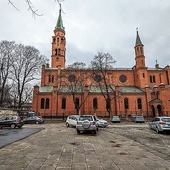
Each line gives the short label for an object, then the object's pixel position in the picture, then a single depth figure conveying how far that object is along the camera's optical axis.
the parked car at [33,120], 29.59
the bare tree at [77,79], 36.16
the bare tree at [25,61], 31.47
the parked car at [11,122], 20.75
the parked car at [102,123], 22.30
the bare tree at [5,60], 29.72
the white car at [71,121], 21.15
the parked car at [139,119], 31.99
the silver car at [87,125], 13.77
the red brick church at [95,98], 39.15
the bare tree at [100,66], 34.25
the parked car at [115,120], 31.00
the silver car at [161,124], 14.65
